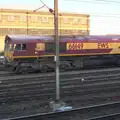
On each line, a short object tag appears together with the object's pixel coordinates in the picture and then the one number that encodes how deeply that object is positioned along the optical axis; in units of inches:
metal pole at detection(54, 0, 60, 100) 624.3
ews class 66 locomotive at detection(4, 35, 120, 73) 1228.5
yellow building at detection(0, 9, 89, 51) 3307.1
